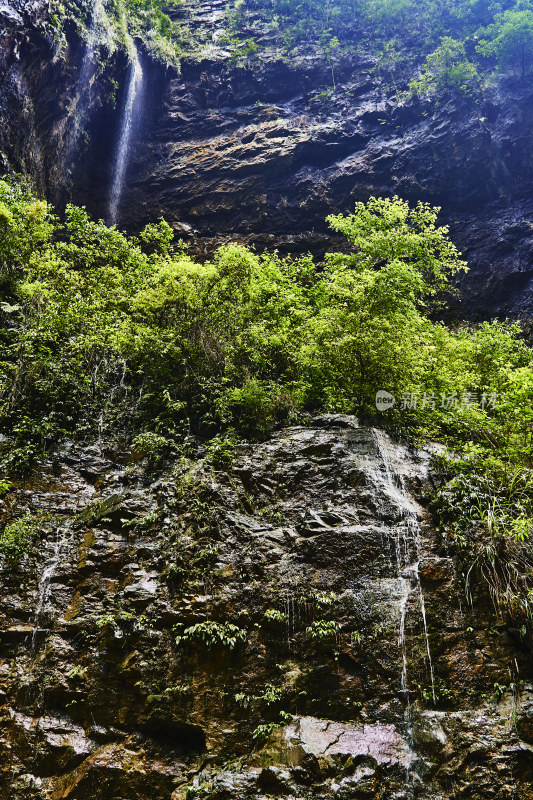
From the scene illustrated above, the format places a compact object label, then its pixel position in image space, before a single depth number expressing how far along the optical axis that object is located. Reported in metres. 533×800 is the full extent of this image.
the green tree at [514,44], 20.69
